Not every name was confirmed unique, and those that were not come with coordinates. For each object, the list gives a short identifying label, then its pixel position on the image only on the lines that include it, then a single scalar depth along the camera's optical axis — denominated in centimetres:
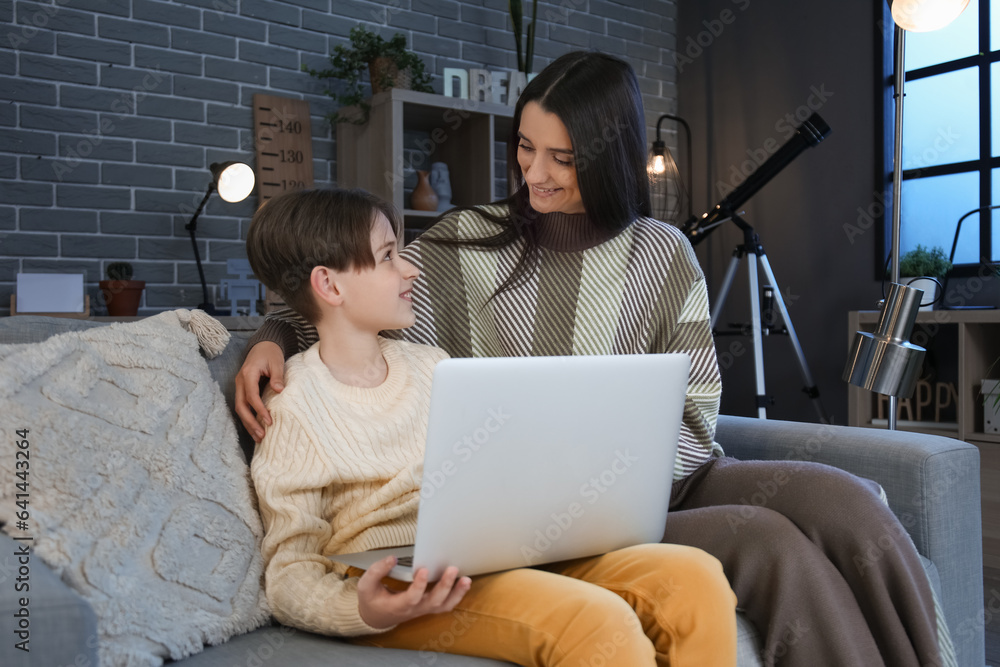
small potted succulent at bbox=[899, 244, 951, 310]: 303
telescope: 321
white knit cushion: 89
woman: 138
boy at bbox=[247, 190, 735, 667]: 92
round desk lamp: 284
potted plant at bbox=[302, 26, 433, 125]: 322
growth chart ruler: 325
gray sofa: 96
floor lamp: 183
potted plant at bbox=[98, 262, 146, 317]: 278
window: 327
